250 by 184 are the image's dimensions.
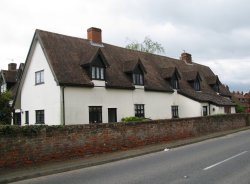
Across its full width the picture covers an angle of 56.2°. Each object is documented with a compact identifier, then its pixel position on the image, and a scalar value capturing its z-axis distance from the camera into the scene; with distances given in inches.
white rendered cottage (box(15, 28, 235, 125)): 624.6
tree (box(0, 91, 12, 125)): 640.2
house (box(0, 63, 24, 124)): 826.3
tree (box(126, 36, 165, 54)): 1565.4
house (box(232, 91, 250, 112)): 2907.4
